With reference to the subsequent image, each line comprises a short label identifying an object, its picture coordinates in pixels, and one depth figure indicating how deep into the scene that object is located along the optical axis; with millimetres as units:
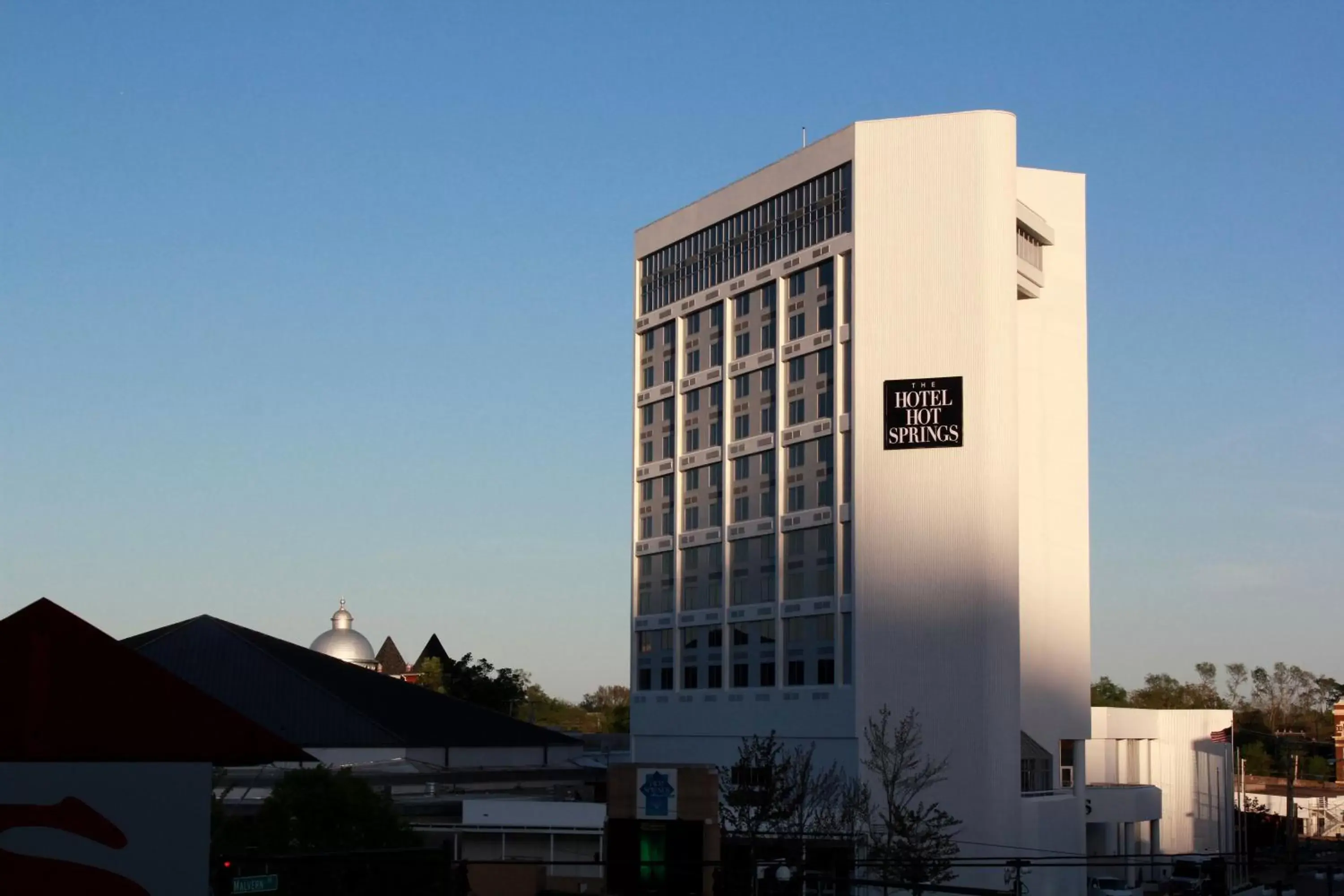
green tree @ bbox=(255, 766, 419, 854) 60312
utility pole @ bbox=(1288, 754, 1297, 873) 93875
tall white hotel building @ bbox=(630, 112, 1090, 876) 94750
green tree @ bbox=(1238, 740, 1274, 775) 191125
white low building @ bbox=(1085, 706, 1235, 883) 122500
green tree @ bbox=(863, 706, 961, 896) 86188
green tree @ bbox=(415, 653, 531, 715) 192000
